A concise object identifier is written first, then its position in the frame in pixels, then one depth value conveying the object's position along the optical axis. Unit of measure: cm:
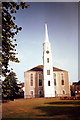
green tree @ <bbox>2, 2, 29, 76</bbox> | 291
